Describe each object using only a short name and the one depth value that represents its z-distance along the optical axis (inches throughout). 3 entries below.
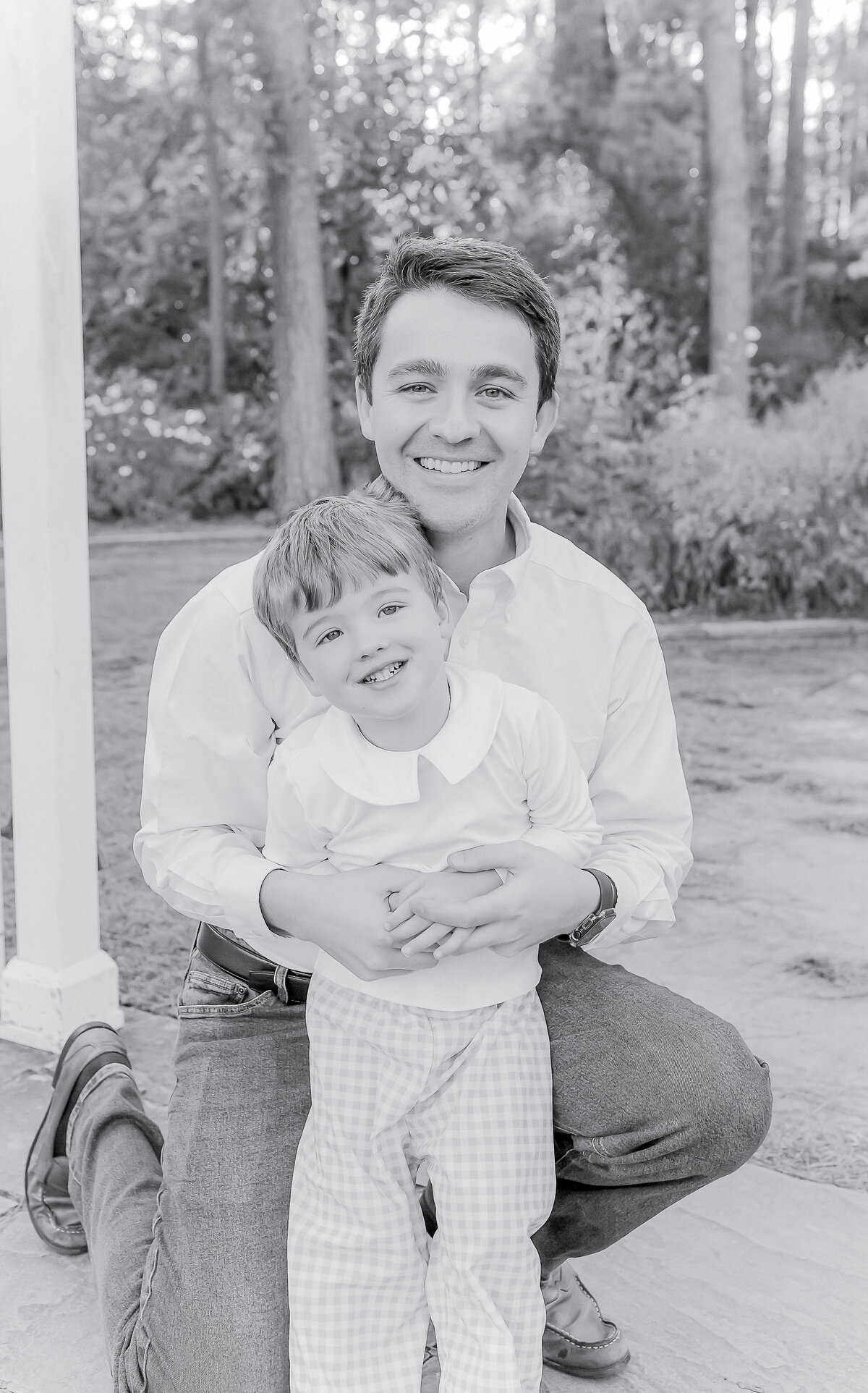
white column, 89.9
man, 59.7
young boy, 57.5
